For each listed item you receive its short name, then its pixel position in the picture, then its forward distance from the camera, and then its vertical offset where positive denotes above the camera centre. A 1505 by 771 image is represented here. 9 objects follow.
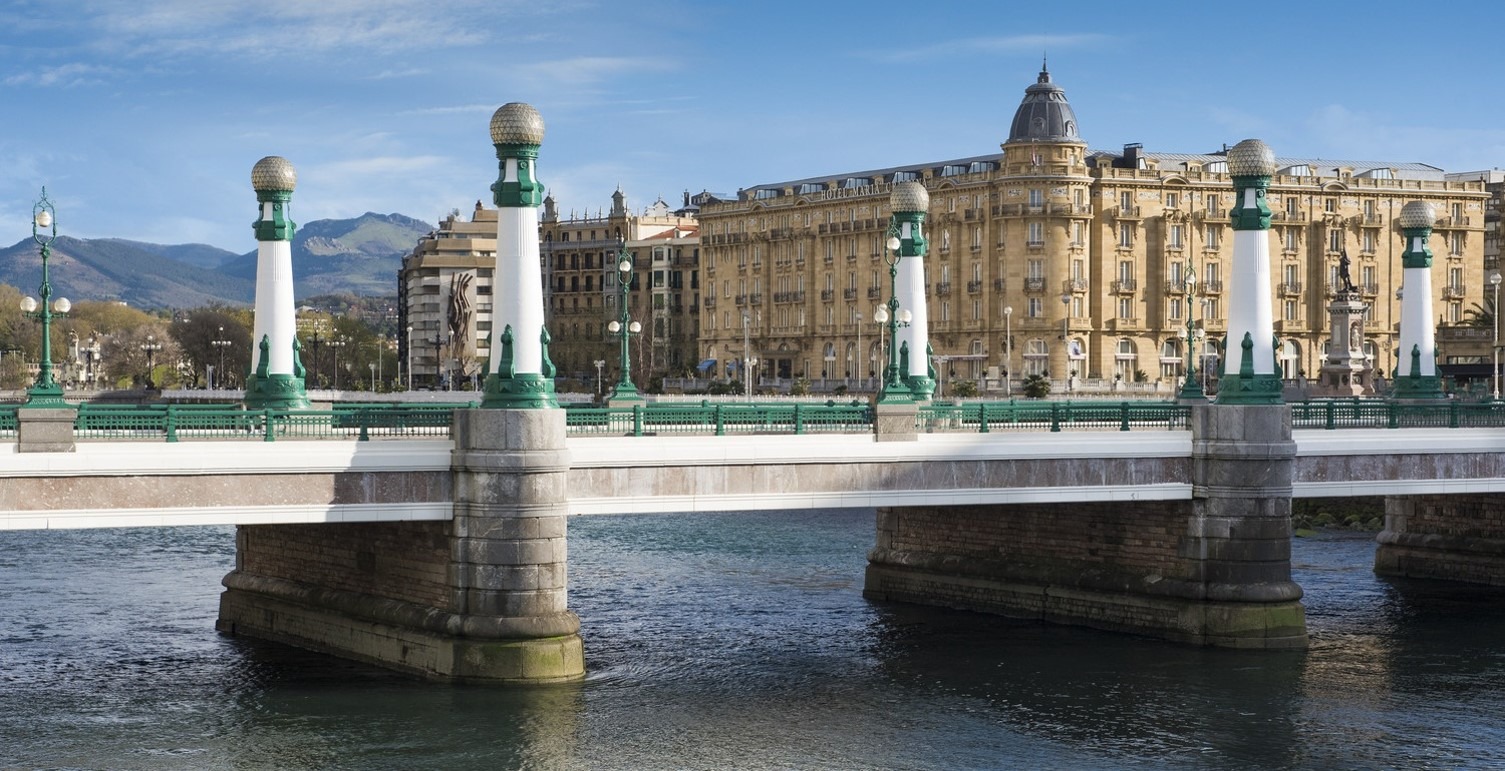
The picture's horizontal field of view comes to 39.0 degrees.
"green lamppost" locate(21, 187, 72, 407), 35.69 +1.48
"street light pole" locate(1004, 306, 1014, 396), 128.25 +3.08
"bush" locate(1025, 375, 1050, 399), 119.56 -0.09
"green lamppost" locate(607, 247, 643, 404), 49.97 +0.22
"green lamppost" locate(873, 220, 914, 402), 44.81 +1.49
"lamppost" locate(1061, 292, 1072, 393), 150.98 +3.24
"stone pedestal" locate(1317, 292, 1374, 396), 86.88 +1.14
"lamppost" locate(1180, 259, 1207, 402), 56.66 -0.13
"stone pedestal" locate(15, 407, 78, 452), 35.16 -0.57
